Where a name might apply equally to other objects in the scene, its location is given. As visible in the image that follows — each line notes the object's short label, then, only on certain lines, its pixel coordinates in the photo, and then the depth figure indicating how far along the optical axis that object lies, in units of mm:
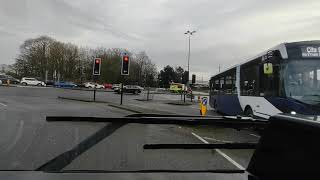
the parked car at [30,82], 44333
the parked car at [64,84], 44090
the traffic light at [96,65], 16868
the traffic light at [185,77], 21089
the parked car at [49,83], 47206
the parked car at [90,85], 48853
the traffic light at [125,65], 14950
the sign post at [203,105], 11175
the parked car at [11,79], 44183
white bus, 6103
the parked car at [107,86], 50236
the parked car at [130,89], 34814
